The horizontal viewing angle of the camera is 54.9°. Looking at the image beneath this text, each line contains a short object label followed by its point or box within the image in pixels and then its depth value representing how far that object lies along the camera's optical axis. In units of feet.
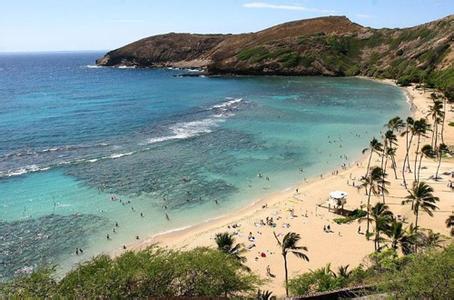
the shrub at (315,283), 105.81
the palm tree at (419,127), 198.42
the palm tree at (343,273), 111.88
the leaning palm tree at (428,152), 199.59
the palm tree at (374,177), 161.63
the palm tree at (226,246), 112.78
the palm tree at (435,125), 233.02
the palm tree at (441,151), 202.36
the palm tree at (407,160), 200.08
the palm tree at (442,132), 253.03
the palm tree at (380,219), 122.93
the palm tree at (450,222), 130.80
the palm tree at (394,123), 211.29
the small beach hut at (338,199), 171.73
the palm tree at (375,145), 190.68
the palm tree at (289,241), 110.01
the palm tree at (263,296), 96.12
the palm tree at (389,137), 193.96
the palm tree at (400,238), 118.83
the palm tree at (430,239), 121.03
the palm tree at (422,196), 134.00
